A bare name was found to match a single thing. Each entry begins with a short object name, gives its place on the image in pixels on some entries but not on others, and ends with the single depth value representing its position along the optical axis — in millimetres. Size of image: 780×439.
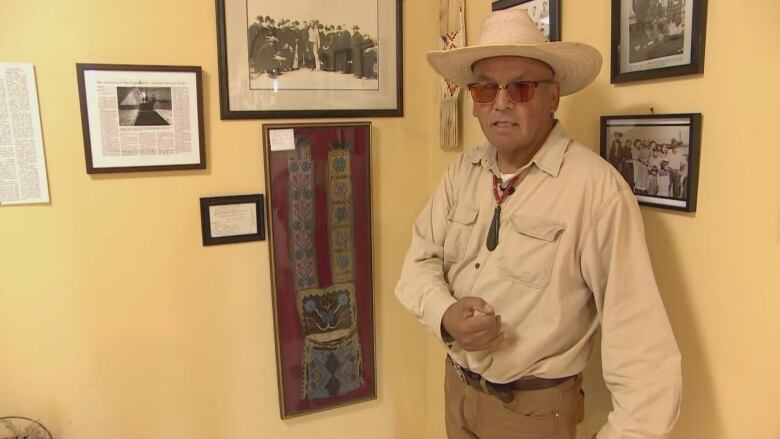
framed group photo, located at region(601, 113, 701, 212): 1164
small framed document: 1877
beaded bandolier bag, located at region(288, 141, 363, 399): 1975
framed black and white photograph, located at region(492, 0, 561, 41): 1510
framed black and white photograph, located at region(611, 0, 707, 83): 1131
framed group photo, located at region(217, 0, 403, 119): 1835
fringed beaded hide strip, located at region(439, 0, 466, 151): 1950
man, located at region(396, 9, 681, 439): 1103
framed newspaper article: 1690
